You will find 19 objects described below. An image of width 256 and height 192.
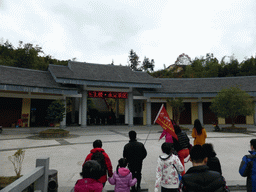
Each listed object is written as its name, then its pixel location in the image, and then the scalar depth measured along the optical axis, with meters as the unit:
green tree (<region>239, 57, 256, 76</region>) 35.84
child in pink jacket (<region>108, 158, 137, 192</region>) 2.98
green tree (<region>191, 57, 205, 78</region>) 43.03
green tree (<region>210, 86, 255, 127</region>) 15.30
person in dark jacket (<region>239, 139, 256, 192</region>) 2.72
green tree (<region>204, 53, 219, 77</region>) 40.78
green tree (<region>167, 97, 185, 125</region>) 16.14
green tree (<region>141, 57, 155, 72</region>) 56.16
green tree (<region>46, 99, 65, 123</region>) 12.61
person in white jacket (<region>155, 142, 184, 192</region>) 2.79
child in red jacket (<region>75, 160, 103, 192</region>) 2.05
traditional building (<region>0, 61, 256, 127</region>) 16.31
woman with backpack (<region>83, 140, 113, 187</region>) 2.98
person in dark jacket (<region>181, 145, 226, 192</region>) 1.84
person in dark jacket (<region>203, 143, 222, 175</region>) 2.95
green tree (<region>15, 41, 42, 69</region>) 30.80
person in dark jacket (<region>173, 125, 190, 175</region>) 4.02
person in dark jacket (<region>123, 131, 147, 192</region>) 3.60
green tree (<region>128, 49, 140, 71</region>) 53.73
